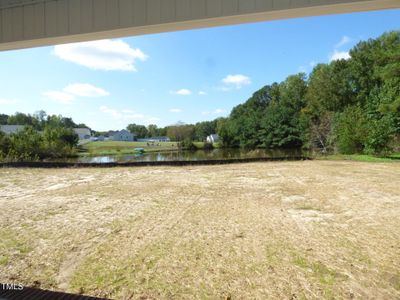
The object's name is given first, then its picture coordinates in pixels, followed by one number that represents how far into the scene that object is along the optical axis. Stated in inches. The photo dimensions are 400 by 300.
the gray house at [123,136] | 2426.4
